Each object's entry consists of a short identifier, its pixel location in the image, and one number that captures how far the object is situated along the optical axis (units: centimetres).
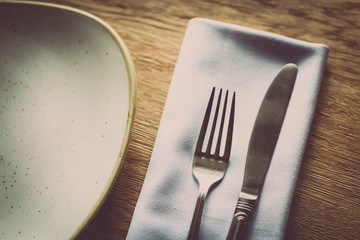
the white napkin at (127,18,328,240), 49
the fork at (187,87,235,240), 50
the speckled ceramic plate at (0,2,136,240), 48
